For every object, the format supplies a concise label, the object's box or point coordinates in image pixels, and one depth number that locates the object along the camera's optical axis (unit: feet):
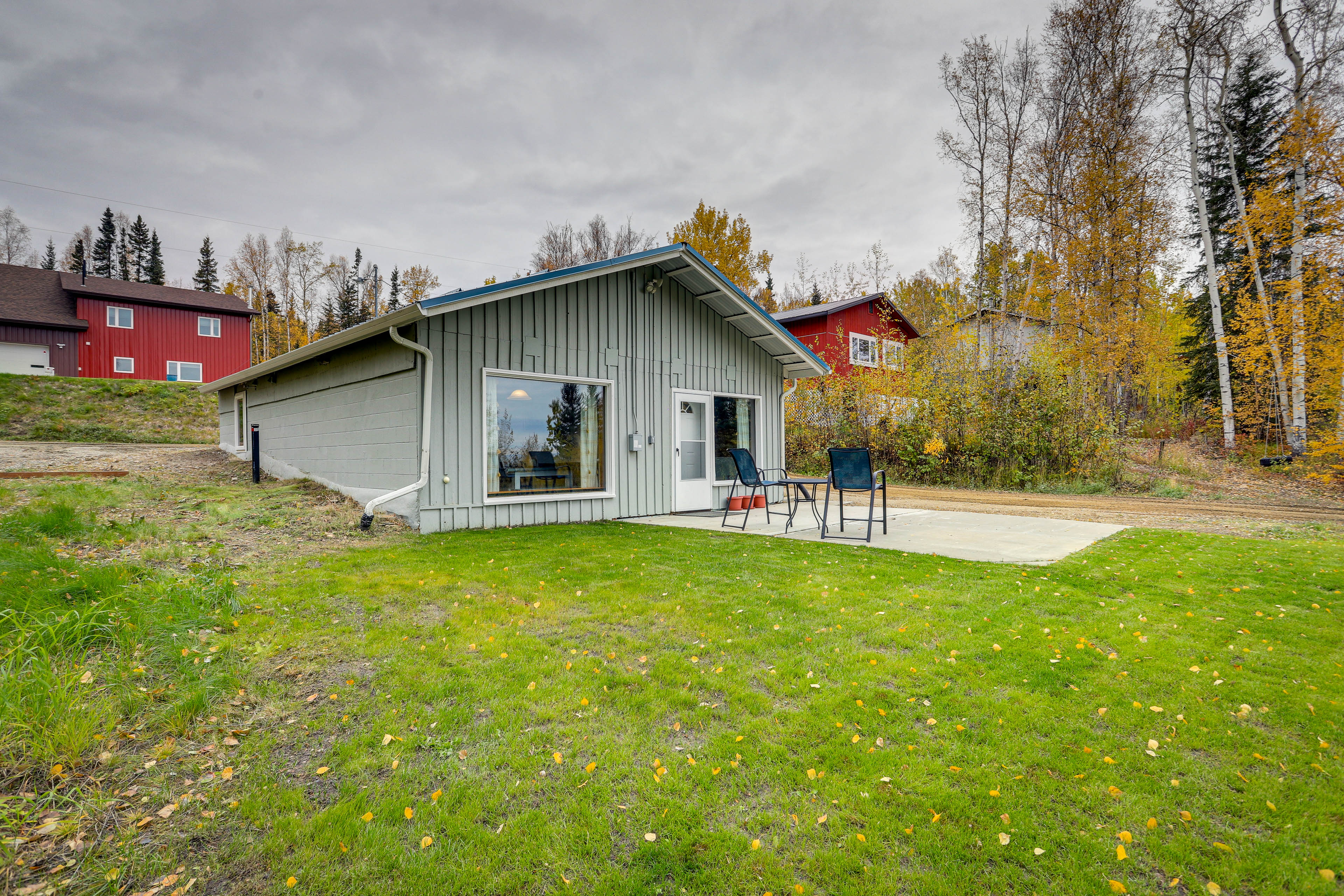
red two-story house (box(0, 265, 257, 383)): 63.10
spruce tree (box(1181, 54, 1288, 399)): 40.93
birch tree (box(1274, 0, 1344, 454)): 32.45
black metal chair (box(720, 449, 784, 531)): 23.00
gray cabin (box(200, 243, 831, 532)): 20.70
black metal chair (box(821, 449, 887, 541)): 19.30
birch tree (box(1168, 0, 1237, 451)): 38.24
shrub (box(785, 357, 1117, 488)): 35.47
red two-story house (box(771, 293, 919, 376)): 60.34
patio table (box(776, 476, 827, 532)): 20.84
